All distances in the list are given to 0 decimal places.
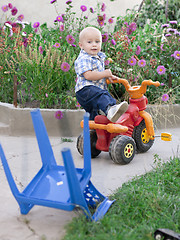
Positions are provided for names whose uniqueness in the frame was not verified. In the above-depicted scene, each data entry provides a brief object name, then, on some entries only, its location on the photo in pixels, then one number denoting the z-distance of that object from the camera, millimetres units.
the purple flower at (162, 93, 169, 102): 4471
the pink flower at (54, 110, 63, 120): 4453
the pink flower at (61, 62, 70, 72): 4418
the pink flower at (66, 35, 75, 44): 4785
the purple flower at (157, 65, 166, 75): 4719
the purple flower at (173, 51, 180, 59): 4945
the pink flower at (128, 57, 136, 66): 4562
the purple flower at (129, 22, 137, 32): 5228
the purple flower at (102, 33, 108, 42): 4800
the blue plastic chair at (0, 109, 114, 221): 2246
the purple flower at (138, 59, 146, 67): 4609
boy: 3480
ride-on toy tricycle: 3502
